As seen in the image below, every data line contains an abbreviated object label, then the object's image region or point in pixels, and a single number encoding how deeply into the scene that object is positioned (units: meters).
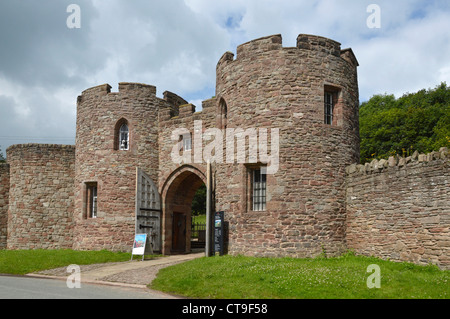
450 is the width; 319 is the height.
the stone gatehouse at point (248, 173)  13.44
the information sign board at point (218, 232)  15.52
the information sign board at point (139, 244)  17.33
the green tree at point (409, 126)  31.53
